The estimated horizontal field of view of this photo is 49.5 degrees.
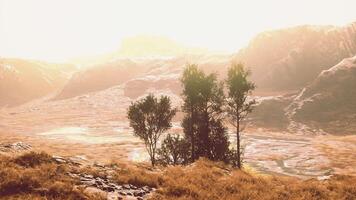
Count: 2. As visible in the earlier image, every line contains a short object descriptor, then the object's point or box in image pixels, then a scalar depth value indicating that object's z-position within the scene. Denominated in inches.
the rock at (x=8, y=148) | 1203.2
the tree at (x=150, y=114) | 2581.2
